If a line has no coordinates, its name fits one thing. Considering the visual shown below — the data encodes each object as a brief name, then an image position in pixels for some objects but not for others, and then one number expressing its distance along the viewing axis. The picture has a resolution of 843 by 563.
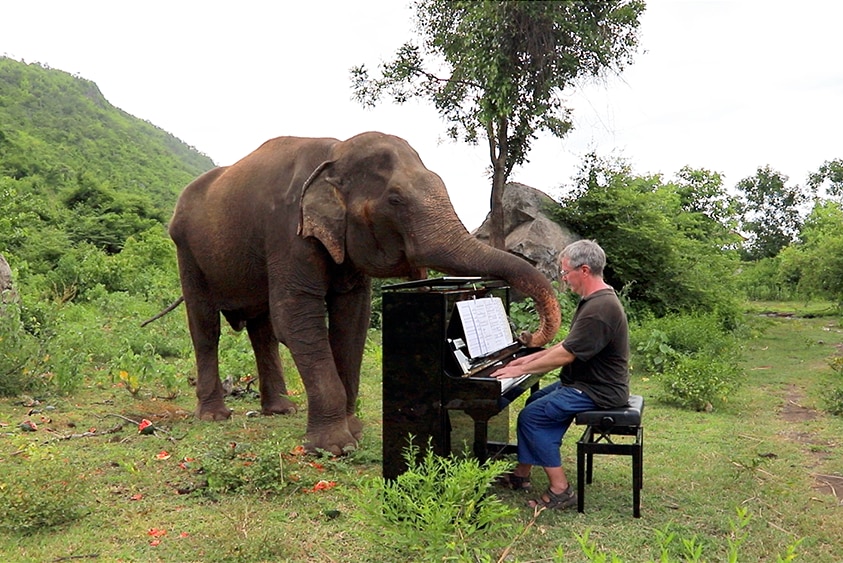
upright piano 5.00
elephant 5.69
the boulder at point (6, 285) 9.30
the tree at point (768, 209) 37.78
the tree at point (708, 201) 18.92
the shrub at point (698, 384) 9.09
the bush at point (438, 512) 3.92
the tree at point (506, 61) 7.41
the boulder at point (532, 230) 15.86
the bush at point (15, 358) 8.40
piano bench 5.02
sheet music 5.24
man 5.08
